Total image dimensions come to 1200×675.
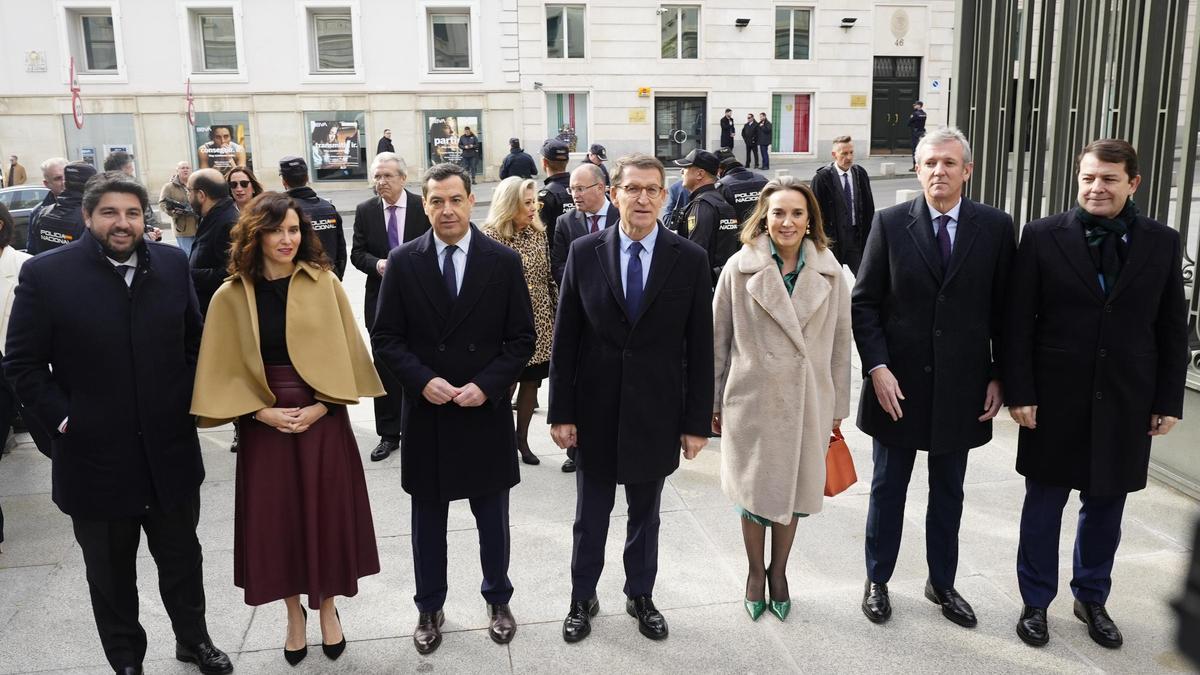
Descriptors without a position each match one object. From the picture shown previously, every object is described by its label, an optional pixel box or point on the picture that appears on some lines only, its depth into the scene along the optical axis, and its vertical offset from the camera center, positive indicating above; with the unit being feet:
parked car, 44.88 -1.82
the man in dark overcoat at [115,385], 11.10 -2.76
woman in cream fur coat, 12.66 -2.84
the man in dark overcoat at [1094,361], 12.17 -2.83
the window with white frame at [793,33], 94.48 +12.62
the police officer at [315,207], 20.89 -1.09
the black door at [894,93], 98.37 +6.56
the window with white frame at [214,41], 90.17 +11.90
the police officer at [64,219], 22.26 -1.38
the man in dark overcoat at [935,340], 12.75 -2.63
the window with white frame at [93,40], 89.66 +12.05
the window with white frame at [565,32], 92.17 +12.67
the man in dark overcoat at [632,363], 12.54 -2.86
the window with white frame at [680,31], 92.48 +12.68
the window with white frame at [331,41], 90.86 +11.84
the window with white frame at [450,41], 92.02 +11.86
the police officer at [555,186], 23.73 -0.75
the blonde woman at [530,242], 18.79 -1.77
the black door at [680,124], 95.66 +3.39
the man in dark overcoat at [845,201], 27.91 -1.45
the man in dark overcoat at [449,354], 12.62 -2.71
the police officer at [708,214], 21.59 -1.38
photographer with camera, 26.61 -1.43
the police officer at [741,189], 24.16 -0.88
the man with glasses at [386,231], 20.86 -1.65
